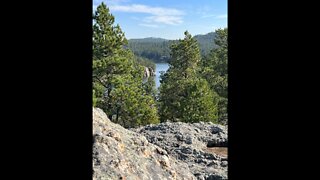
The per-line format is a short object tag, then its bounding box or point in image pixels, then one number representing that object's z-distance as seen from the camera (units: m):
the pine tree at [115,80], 15.13
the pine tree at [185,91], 16.09
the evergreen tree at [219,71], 18.72
